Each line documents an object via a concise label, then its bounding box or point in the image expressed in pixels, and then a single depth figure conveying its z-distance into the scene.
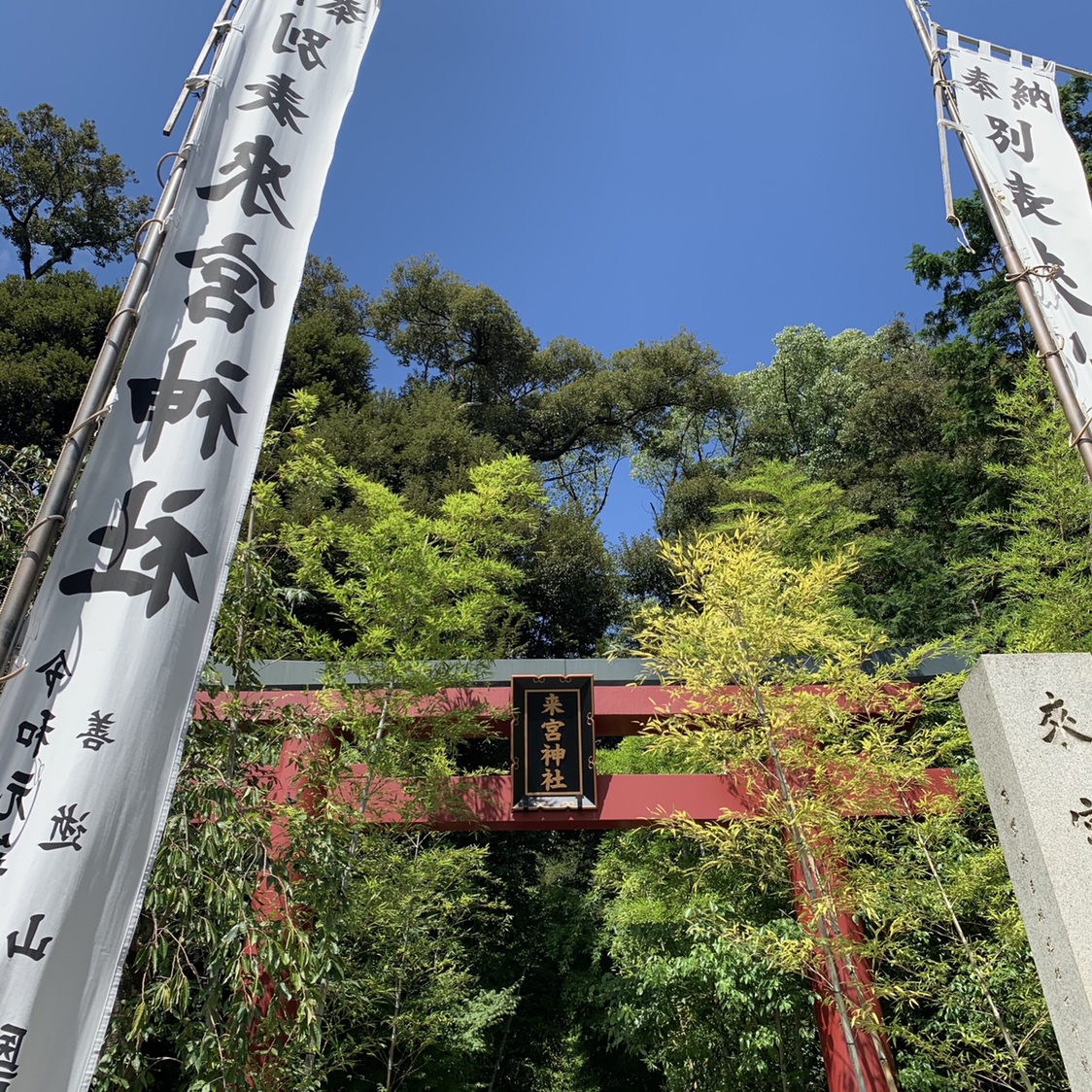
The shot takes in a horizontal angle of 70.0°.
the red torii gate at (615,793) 4.77
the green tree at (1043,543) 4.55
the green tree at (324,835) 2.31
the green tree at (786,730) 3.98
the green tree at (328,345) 13.65
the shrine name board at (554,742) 5.52
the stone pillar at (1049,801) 1.87
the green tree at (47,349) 11.18
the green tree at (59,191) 13.21
